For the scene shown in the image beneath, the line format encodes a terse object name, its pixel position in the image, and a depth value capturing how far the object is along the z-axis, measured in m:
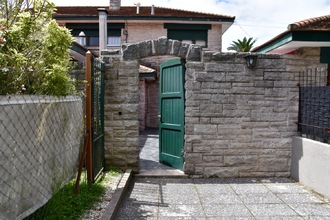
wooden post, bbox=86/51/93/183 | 4.11
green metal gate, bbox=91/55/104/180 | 4.46
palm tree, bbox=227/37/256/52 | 28.15
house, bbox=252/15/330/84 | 5.09
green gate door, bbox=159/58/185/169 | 5.71
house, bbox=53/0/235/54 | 14.05
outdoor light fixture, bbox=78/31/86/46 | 14.66
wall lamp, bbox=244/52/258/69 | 5.42
